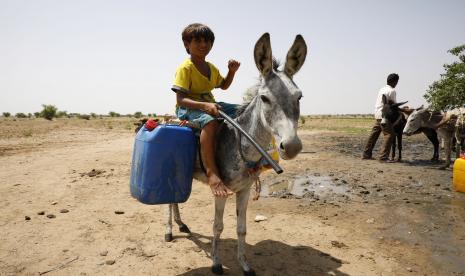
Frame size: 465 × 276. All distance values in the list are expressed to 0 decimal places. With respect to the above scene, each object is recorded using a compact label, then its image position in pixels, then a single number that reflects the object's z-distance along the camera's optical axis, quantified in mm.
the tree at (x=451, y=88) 18494
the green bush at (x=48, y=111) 37916
